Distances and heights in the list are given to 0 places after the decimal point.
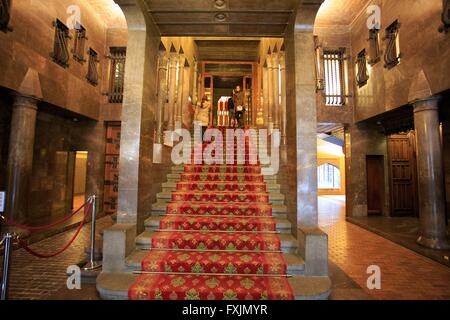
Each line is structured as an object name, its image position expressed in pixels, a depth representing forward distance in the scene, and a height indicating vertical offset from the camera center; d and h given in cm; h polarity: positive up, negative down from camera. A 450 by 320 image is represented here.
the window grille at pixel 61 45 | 566 +340
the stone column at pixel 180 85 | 726 +307
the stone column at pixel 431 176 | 458 +9
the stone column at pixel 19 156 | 477 +44
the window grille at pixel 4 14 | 417 +305
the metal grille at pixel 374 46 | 646 +395
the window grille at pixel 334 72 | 798 +385
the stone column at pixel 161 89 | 503 +223
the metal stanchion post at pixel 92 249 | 315 -107
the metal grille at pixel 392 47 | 564 +343
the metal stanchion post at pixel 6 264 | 215 -84
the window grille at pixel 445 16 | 412 +304
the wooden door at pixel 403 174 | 786 +22
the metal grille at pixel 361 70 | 710 +356
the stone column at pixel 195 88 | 973 +401
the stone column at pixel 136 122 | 338 +87
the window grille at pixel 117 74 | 777 +364
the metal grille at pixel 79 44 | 644 +393
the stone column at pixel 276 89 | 629 +260
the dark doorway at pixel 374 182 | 813 -10
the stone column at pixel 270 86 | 671 +281
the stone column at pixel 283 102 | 516 +190
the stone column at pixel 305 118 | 333 +94
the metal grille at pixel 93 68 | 711 +349
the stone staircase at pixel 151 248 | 254 -107
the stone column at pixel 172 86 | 651 +277
